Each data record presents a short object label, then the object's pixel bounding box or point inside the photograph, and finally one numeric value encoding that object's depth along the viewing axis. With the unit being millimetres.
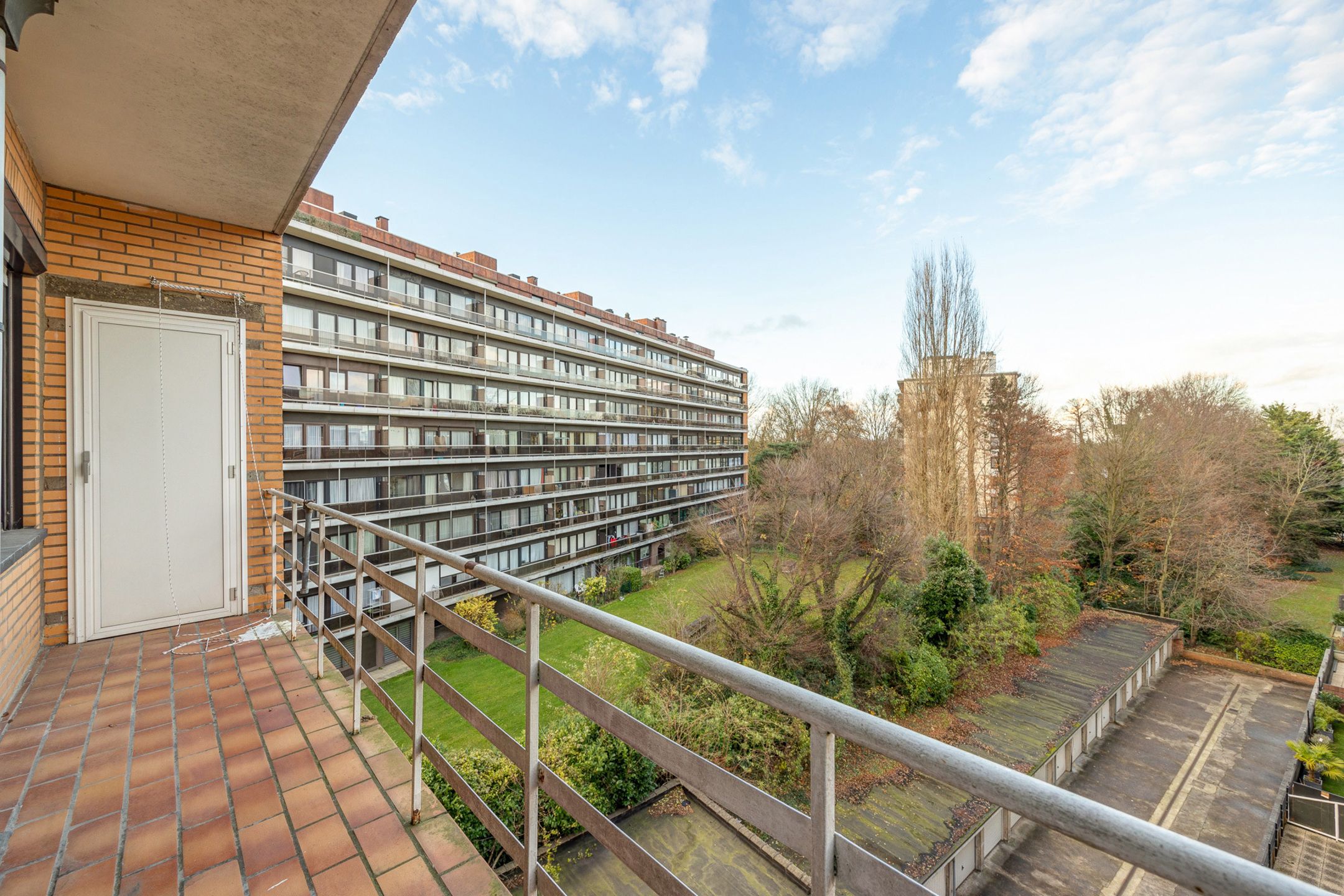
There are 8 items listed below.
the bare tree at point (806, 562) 11297
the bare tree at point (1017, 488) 15516
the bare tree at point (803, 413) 34219
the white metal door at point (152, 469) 3746
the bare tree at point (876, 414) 29094
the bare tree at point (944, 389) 14844
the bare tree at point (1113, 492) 16562
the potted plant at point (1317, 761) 9516
